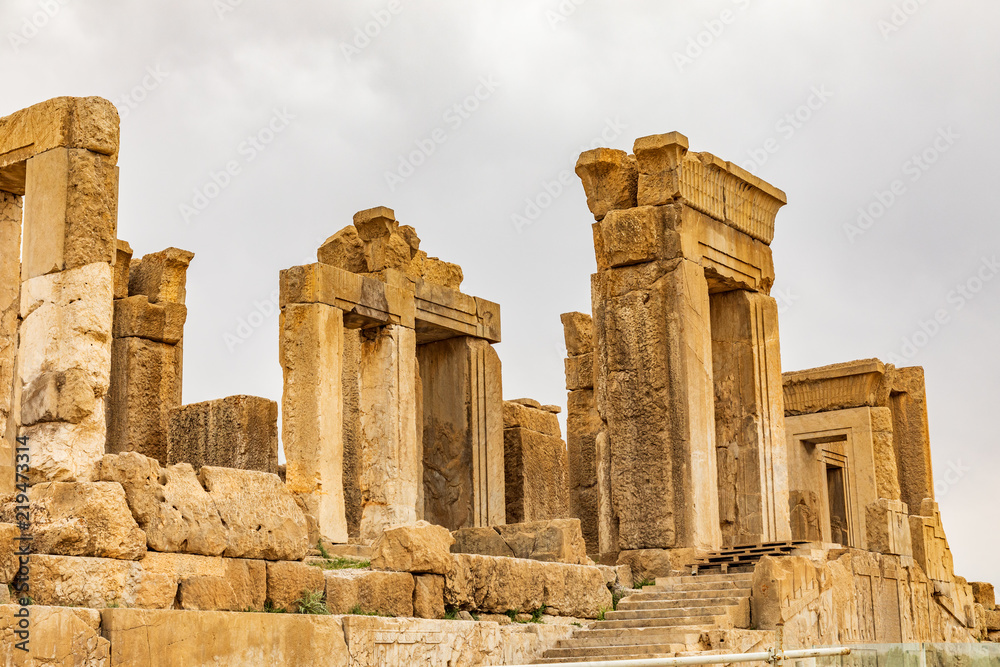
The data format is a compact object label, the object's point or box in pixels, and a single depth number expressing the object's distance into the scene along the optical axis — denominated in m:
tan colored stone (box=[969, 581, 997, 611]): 19.14
